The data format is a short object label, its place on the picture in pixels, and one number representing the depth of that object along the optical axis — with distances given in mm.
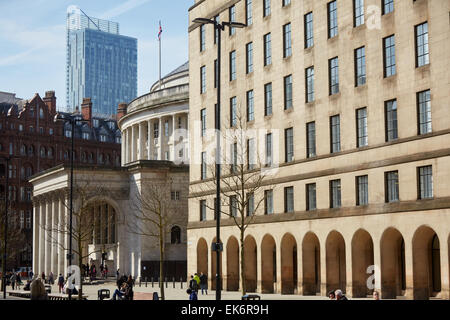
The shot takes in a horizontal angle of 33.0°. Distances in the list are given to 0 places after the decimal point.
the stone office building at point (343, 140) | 41156
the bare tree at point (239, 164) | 55750
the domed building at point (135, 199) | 82188
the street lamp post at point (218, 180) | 33281
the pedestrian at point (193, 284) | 46256
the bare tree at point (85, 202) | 81562
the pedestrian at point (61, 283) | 62250
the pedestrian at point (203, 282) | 58328
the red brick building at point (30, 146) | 135000
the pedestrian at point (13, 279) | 71044
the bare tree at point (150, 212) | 81250
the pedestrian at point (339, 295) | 27144
